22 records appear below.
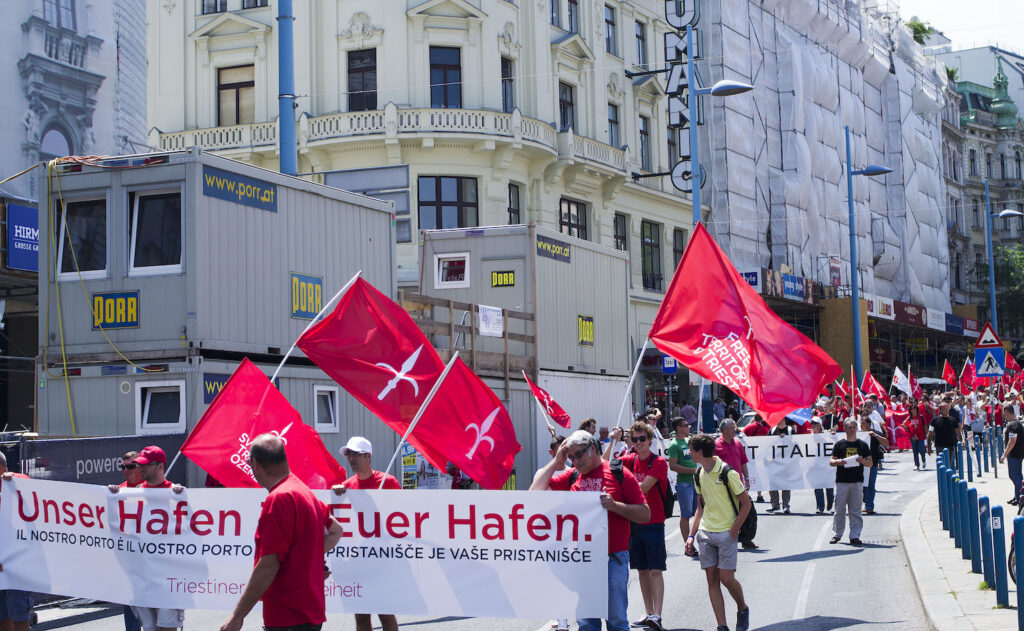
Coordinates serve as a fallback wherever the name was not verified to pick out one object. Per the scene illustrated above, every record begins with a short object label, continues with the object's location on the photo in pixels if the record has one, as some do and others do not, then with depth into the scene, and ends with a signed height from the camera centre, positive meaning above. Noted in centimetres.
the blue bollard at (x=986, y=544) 1040 -157
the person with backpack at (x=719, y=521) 961 -122
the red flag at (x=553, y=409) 1780 -56
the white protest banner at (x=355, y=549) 812 -120
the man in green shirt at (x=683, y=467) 1254 -99
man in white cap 858 -74
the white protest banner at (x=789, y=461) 1941 -149
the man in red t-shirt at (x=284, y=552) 576 -83
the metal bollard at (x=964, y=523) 1254 -165
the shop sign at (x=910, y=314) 5341 +226
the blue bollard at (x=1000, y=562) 990 -162
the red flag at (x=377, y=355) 941 +16
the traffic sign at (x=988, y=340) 2445 +47
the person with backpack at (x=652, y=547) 985 -142
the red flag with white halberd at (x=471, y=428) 934 -42
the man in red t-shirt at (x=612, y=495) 808 -84
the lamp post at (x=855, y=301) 4228 +225
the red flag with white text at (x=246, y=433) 933 -42
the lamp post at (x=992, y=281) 5601 +379
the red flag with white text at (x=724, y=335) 1116 +31
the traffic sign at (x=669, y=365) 3158 +12
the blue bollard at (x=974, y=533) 1183 -164
